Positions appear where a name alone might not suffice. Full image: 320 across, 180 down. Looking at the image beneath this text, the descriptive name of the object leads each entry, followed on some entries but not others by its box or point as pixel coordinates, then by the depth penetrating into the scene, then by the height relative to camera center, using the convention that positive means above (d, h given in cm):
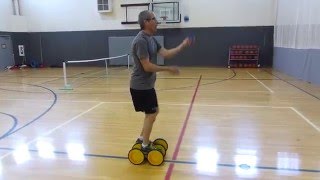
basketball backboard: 1503 +137
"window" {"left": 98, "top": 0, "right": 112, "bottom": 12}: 1586 +162
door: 1580 -77
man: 308 -32
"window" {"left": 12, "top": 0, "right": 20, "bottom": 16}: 1673 +168
